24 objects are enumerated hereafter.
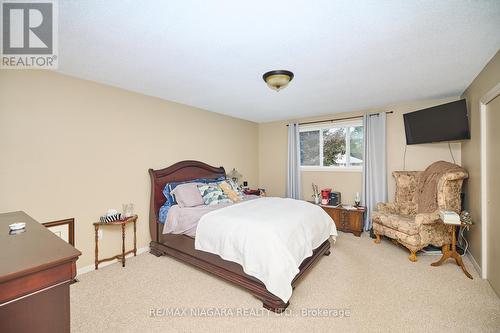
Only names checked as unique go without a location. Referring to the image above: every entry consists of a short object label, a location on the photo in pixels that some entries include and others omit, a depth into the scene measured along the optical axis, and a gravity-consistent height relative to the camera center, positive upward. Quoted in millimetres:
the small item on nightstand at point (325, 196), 4488 -607
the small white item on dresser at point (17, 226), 1396 -363
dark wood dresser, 901 -508
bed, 2172 -1086
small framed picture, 2492 -684
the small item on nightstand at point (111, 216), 2828 -623
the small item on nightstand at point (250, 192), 4805 -541
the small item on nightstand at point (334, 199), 4441 -663
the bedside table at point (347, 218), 4004 -973
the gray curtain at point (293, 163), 5039 +88
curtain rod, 4133 +988
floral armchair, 2967 -828
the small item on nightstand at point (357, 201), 4270 -680
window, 4457 +439
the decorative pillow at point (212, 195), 3381 -426
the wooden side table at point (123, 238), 2785 -879
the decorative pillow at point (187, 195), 3217 -413
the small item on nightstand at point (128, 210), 3062 -580
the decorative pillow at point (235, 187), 3888 -358
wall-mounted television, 3047 +633
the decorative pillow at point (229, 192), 3633 -410
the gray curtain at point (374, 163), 4062 +54
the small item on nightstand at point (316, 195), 4629 -612
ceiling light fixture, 2174 +903
